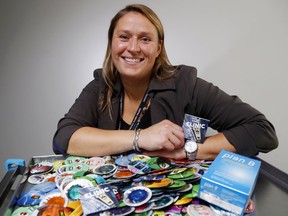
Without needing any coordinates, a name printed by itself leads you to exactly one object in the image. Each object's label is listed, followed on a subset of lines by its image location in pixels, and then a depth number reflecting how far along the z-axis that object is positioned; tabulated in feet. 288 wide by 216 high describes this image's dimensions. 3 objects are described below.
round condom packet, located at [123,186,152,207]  1.81
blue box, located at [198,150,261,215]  1.79
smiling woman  2.80
